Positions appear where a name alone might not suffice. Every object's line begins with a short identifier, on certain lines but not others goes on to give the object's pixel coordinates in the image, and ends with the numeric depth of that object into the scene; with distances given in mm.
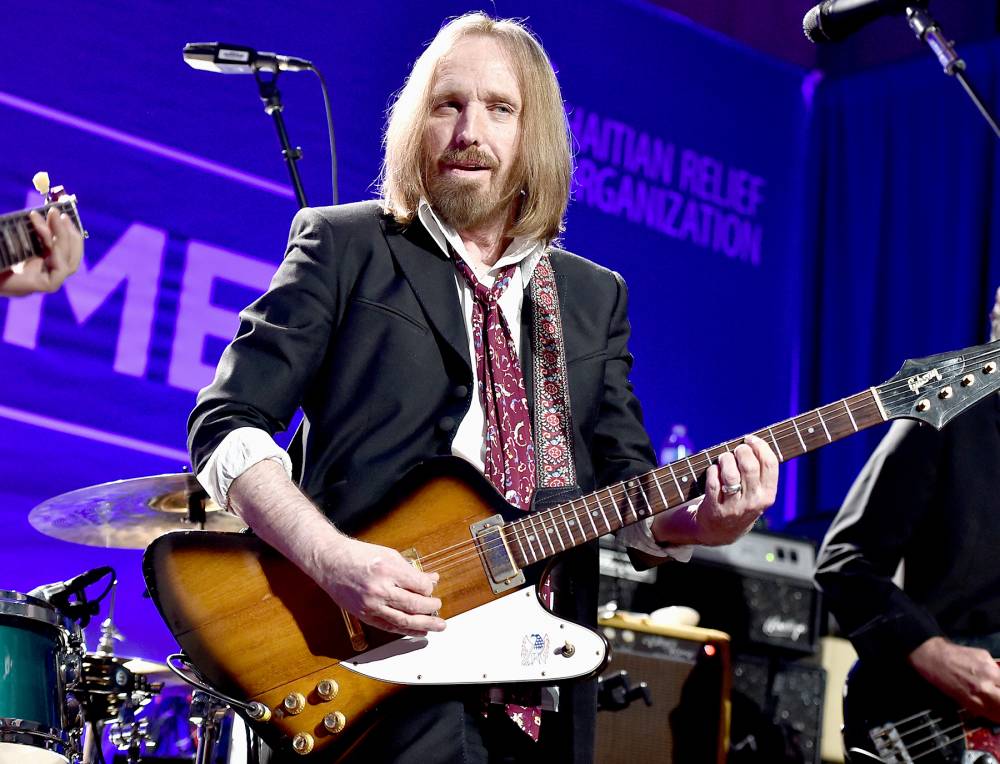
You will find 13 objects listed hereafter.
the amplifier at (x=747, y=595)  4863
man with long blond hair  2244
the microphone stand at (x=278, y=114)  4176
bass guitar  3584
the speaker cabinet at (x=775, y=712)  4730
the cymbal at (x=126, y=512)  3736
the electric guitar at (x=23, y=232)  2195
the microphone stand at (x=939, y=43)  3742
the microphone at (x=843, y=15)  3742
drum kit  3148
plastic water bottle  6316
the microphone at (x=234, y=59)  4152
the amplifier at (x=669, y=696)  4275
